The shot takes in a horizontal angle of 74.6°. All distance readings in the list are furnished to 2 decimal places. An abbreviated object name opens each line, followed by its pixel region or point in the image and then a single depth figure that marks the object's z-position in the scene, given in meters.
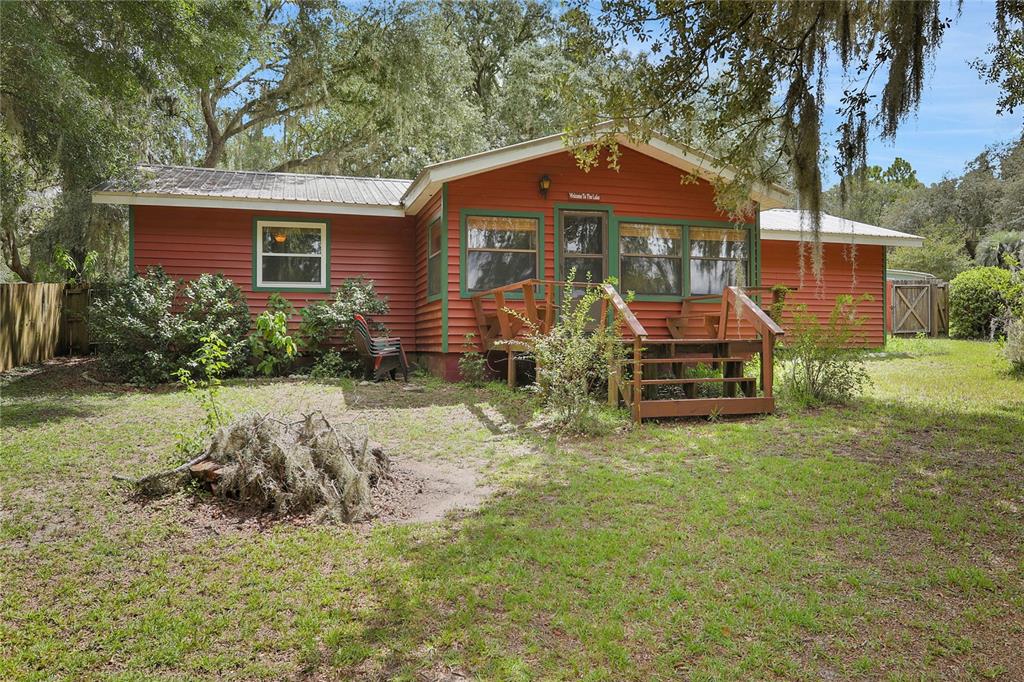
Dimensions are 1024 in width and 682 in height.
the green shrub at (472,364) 9.27
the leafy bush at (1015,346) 8.95
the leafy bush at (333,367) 10.30
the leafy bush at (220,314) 9.66
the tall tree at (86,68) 8.32
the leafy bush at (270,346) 8.97
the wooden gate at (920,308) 18.23
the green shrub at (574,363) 6.21
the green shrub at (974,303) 15.48
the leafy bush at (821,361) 7.18
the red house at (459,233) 9.64
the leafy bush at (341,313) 10.44
